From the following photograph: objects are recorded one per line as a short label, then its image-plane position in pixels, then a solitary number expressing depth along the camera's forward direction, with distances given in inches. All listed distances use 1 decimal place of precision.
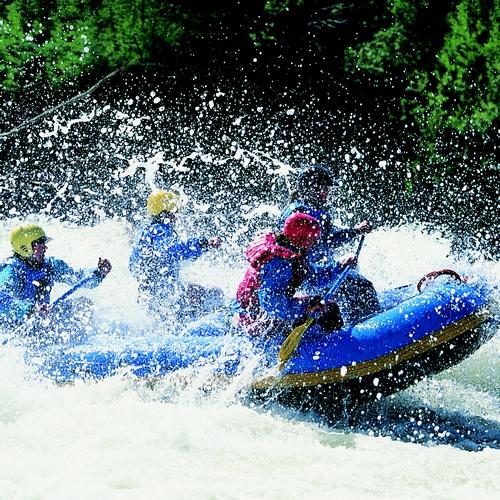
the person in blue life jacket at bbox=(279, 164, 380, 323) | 564.4
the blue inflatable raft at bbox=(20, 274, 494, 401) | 484.1
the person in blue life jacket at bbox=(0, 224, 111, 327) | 549.6
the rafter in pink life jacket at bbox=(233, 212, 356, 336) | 466.9
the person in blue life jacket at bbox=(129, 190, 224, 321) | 614.2
